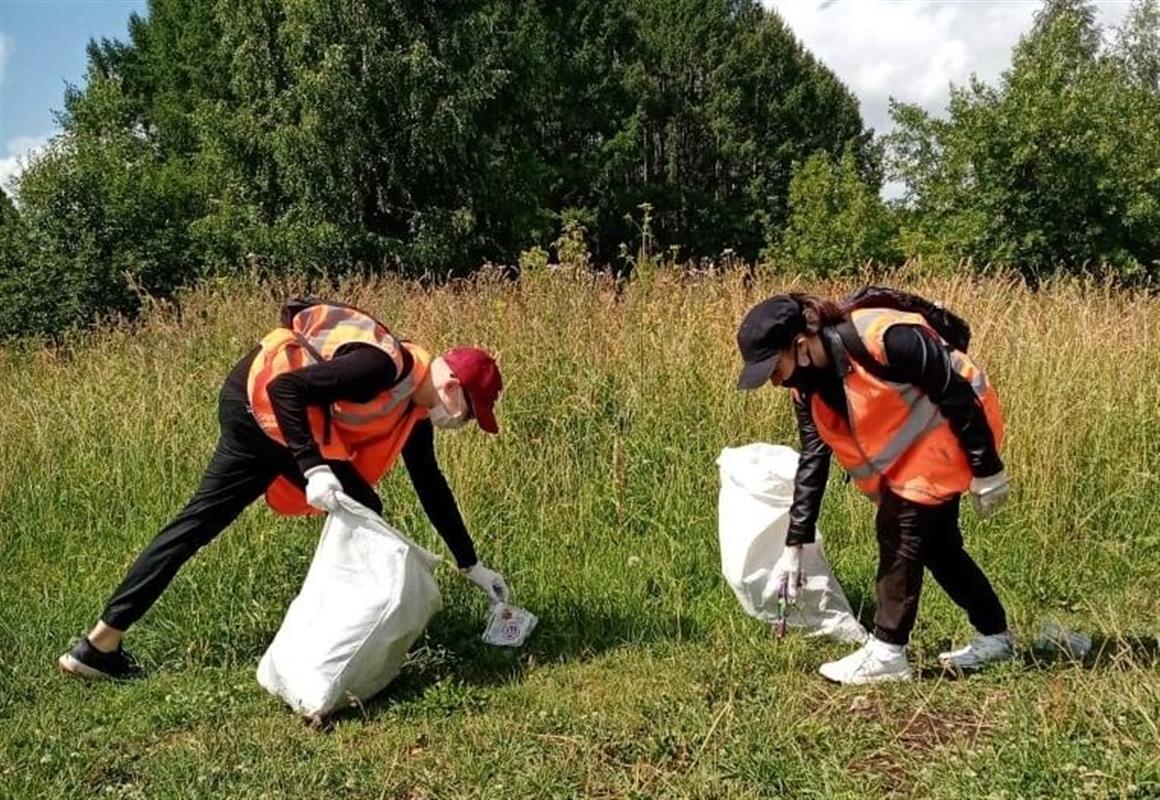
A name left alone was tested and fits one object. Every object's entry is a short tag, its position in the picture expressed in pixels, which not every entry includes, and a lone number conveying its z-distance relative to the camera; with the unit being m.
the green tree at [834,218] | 24.17
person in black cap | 3.12
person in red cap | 3.35
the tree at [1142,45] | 32.59
